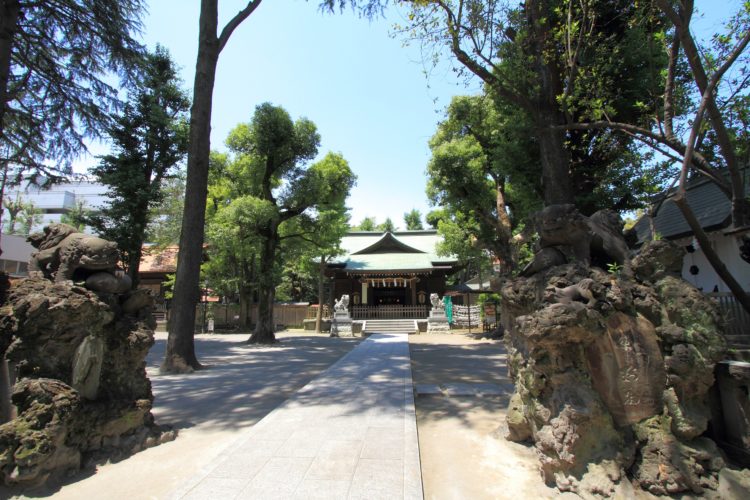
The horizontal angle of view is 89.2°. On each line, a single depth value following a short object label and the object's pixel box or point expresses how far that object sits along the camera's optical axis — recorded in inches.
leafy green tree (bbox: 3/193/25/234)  1104.1
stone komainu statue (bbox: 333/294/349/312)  751.1
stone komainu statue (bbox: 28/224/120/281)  151.6
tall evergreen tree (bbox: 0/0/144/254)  360.0
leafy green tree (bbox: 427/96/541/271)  534.3
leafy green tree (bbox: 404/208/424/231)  1707.7
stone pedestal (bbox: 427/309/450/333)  765.3
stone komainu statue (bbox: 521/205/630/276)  159.7
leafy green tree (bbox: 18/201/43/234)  1350.9
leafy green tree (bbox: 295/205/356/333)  617.9
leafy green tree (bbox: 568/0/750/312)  149.5
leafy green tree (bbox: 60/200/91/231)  476.7
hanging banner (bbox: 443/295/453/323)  820.6
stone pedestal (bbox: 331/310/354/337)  730.8
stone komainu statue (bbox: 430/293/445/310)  780.0
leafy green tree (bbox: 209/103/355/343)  550.0
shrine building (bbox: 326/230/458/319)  877.2
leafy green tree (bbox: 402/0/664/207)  269.3
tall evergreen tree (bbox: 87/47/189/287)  482.0
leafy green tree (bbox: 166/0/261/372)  328.2
